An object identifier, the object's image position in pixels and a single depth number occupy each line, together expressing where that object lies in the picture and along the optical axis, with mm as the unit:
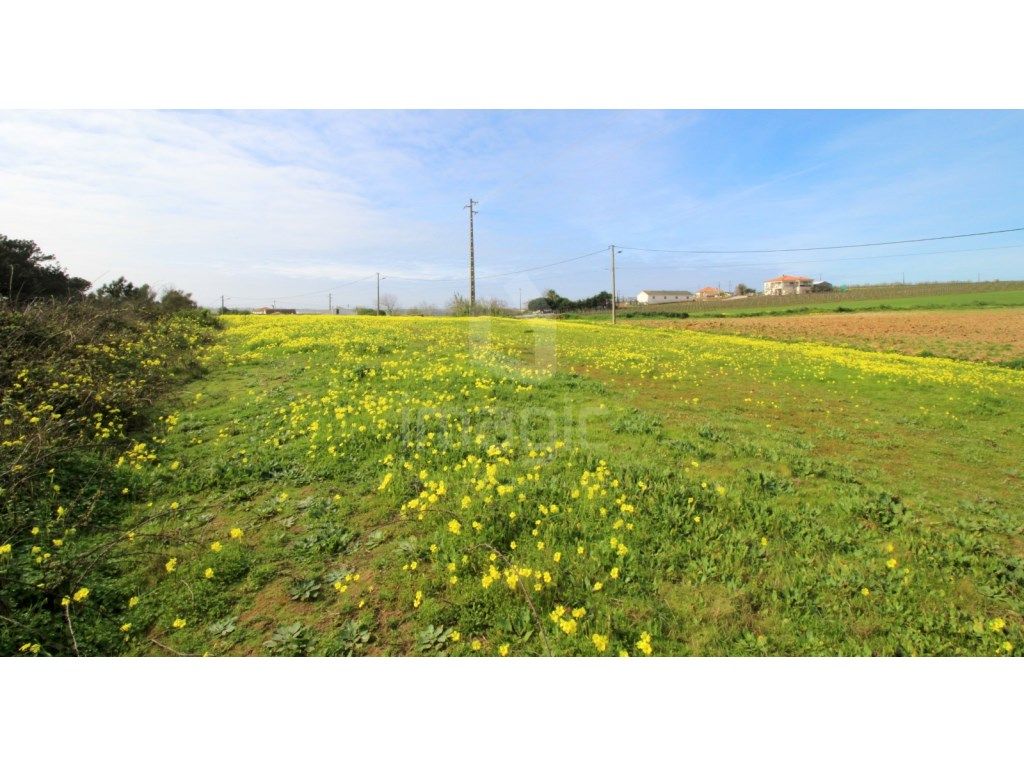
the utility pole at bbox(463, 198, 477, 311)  32656
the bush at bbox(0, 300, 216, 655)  3207
